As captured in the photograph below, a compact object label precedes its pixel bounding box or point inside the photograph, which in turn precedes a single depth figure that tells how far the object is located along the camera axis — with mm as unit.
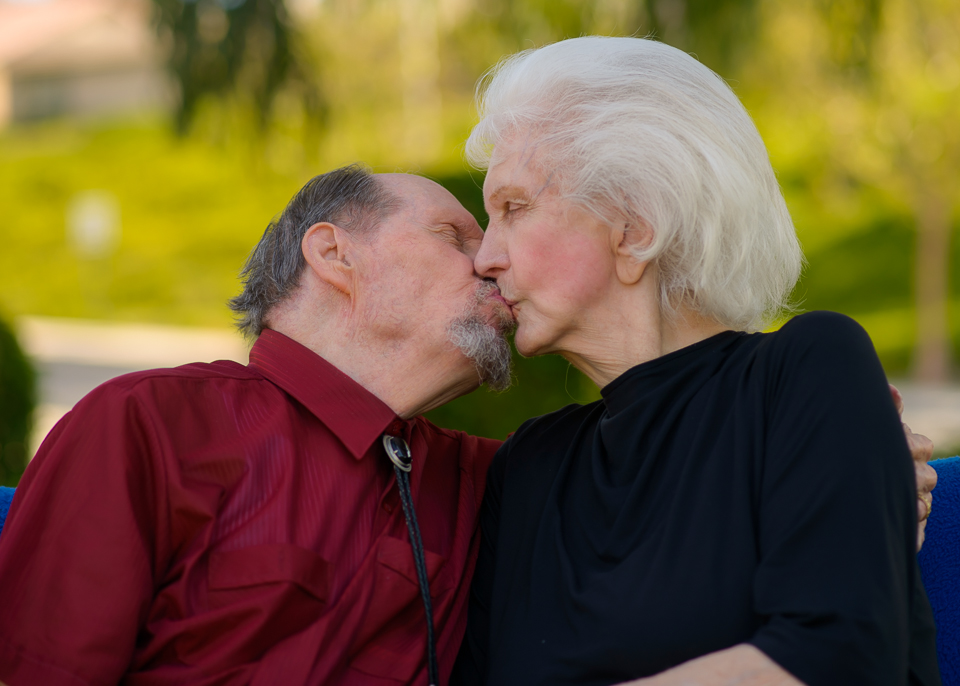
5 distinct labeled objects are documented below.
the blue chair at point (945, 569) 2145
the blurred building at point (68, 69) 31672
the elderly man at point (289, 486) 1612
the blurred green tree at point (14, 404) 5035
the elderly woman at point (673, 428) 1449
